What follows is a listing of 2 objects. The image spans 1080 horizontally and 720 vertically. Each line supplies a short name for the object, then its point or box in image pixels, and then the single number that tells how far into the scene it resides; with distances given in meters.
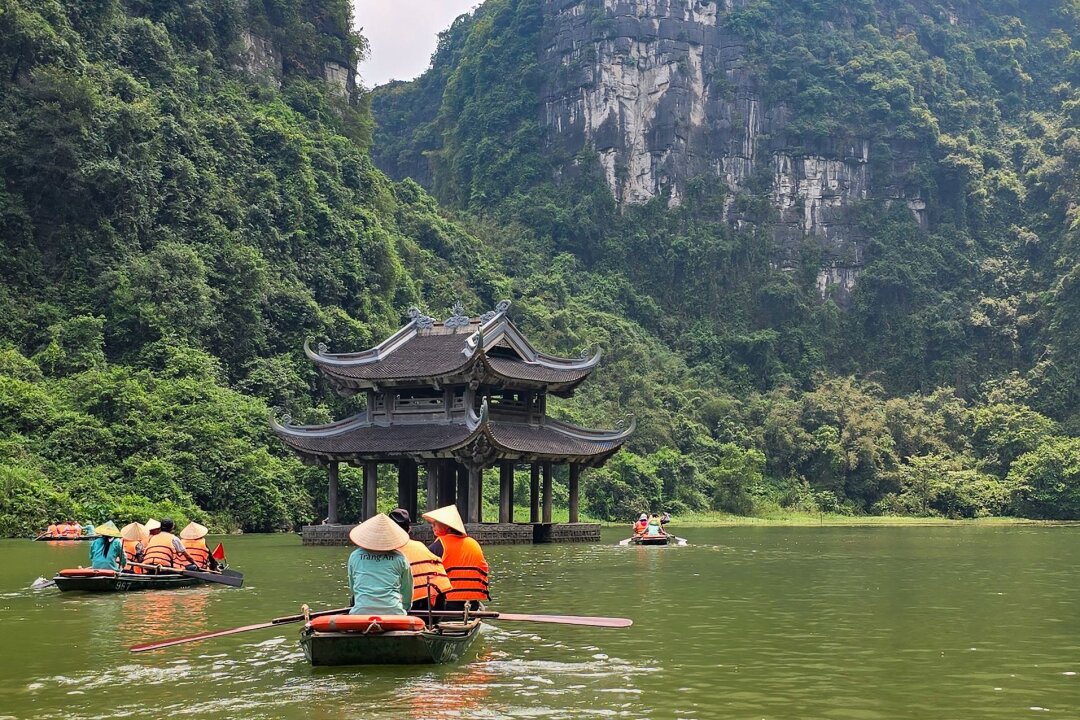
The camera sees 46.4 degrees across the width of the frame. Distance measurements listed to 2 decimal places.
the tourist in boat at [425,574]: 12.12
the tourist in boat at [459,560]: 12.51
